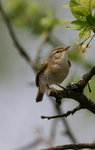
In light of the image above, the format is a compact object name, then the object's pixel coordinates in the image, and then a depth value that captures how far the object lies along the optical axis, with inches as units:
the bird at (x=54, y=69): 325.1
